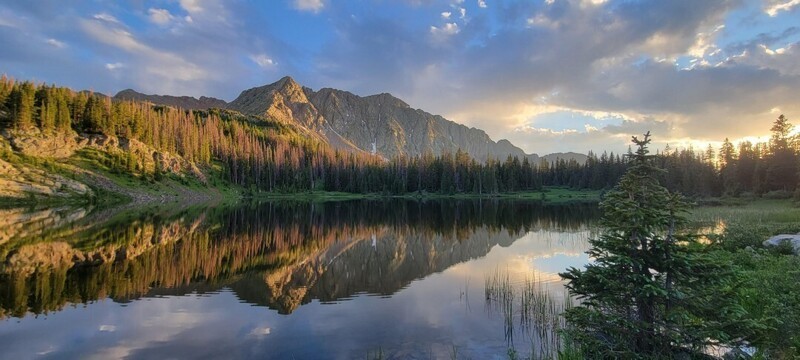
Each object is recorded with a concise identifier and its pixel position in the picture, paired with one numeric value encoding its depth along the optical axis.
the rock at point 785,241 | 22.53
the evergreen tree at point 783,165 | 84.06
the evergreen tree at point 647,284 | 9.92
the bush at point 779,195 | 74.69
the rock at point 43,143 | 90.06
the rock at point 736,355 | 10.01
